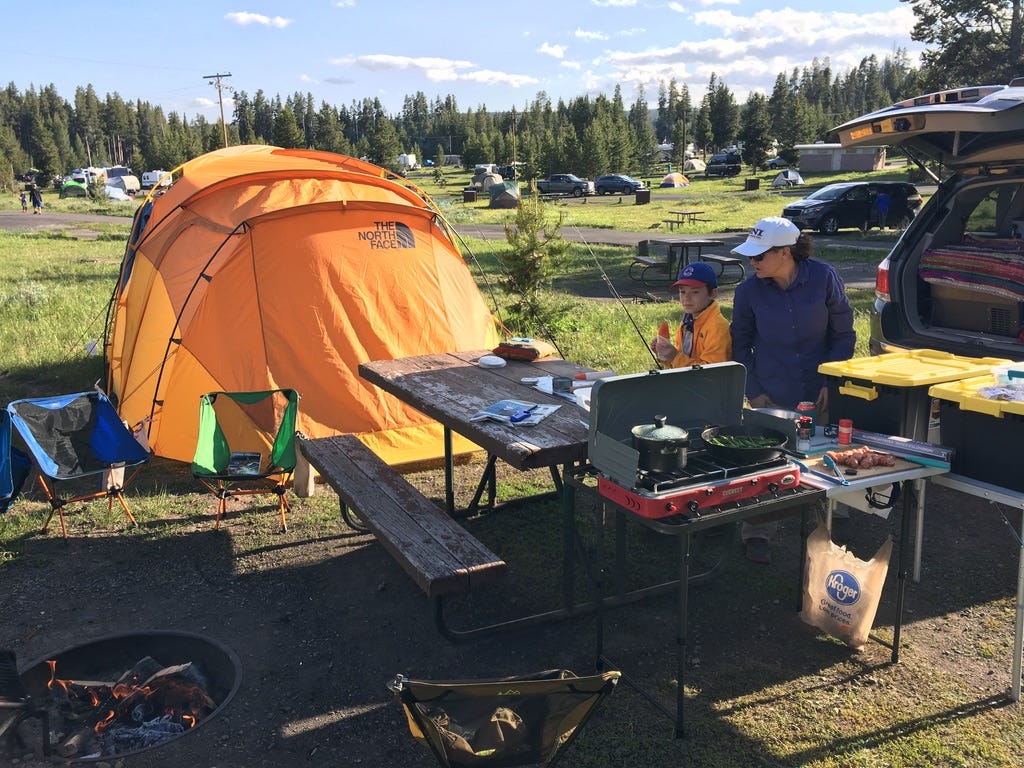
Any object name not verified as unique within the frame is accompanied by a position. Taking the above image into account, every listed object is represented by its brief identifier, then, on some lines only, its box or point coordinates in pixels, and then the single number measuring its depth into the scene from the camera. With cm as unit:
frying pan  290
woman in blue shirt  425
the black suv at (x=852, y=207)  2150
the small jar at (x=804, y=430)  341
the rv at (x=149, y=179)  6153
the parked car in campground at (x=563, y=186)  4566
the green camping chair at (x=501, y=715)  221
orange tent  597
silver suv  446
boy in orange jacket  443
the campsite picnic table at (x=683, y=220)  2528
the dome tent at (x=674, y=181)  5078
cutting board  307
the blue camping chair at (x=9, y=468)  483
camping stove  271
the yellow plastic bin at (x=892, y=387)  337
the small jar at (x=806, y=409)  363
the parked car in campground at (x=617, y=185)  4456
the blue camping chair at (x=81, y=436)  523
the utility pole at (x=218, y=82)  5550
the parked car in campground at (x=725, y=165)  5735
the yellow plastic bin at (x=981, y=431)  298
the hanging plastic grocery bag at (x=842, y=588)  352
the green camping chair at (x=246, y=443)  504
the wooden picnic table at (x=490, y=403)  344
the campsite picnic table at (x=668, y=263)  1345
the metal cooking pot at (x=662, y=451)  284
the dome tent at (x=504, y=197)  3594
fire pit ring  366
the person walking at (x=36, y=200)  3762
